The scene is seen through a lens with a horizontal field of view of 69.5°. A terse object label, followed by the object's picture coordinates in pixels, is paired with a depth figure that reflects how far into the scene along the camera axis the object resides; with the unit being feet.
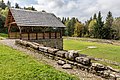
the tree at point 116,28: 88.41
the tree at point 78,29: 105.77
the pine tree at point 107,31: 90.63
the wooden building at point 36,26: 34.32
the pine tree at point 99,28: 90.64
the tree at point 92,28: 96.42
